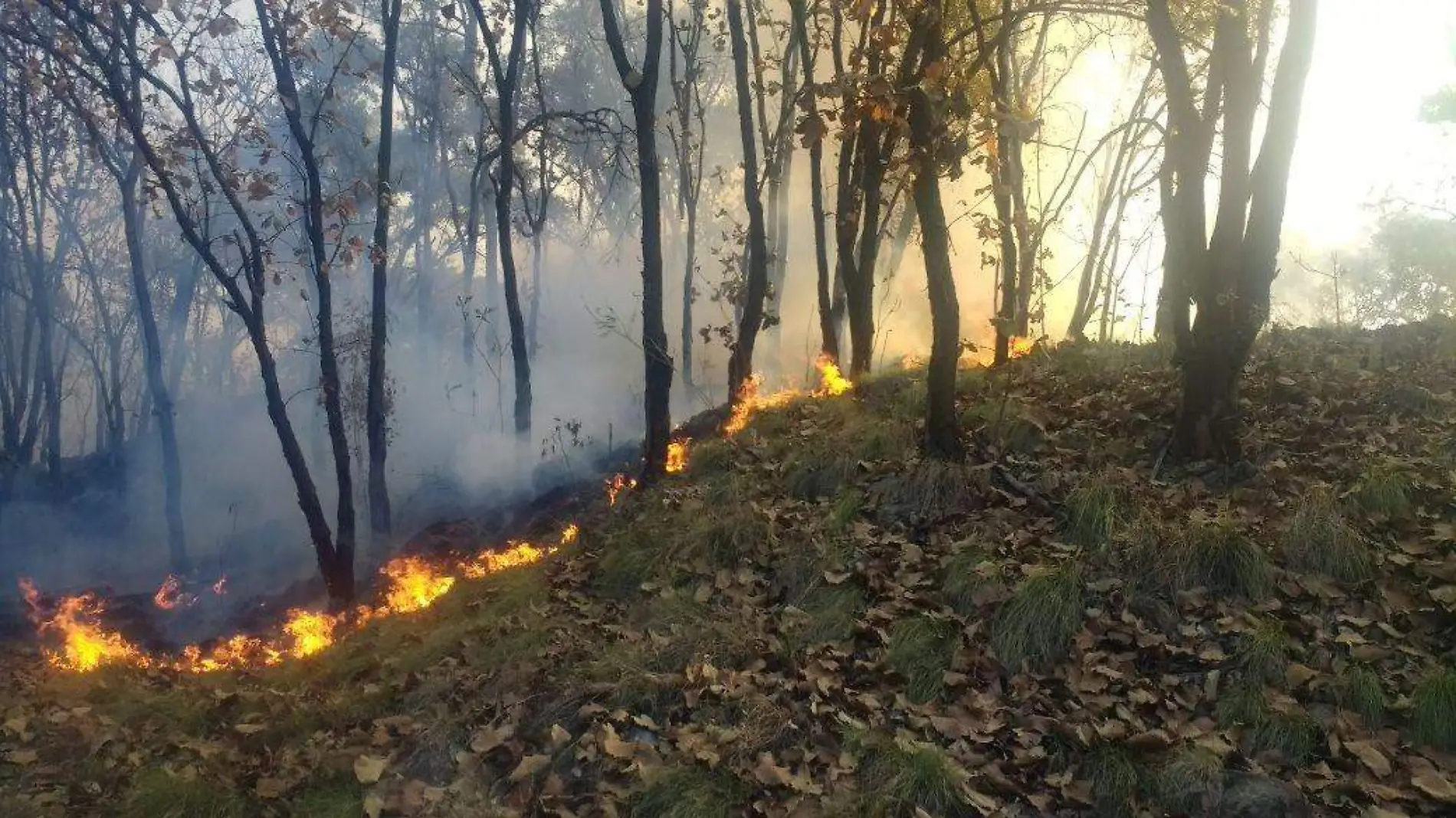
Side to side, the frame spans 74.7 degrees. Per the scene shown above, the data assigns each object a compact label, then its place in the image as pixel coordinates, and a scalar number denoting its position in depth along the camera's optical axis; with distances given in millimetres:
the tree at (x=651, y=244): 10555
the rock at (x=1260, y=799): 3895
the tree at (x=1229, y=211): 6535
